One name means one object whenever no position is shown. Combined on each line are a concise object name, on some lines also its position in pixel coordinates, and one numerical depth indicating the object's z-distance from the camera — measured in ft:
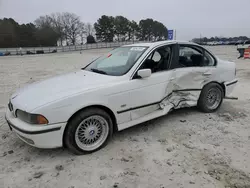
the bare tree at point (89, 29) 273.95
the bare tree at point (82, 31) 266.04
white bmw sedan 8.92
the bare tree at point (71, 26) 253.44
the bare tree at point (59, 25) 227.08
